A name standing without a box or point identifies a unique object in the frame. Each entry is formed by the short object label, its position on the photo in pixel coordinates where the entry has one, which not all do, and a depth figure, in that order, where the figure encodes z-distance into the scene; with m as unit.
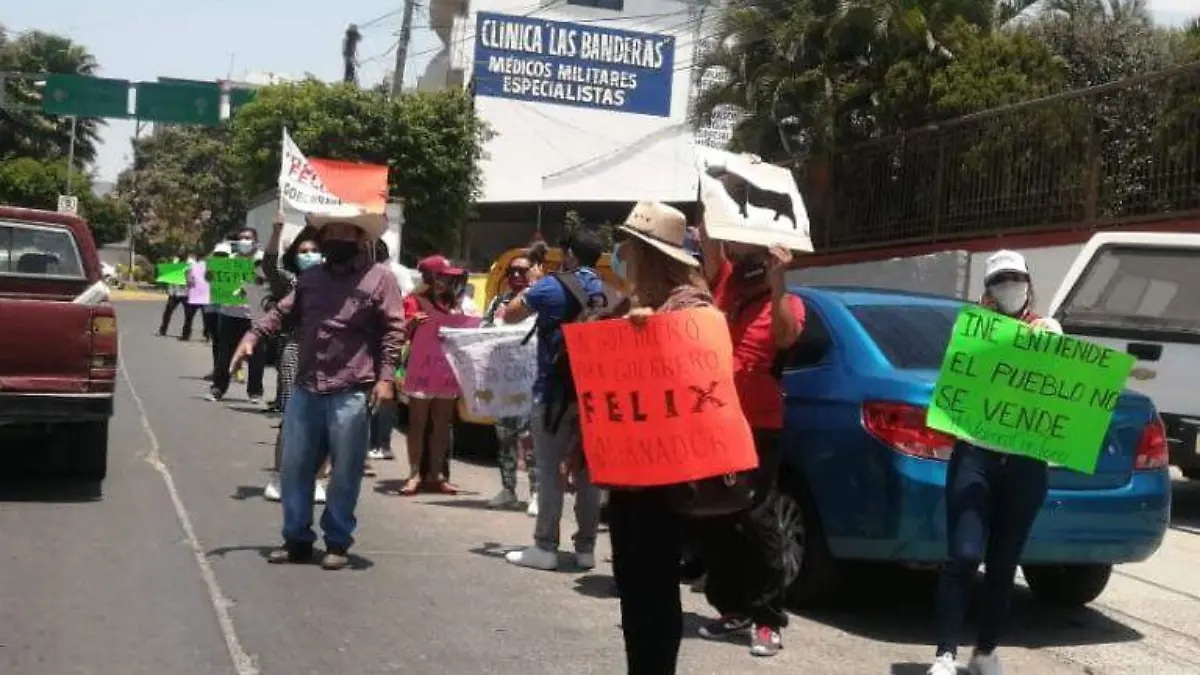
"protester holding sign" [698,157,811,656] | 5.70
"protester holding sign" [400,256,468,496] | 10.09
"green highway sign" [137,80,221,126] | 44.94
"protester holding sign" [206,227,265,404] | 14.80
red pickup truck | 8.62
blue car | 6.17
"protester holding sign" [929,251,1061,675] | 5.61
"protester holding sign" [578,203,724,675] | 4.37
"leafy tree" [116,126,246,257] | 69.38
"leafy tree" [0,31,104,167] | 70.88
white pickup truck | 9.88
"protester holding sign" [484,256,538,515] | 9.37
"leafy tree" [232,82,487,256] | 33.91
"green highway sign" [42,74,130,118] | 45.06
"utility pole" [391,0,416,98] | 35.41
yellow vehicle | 11.65
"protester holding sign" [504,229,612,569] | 7.43
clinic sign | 43.88
